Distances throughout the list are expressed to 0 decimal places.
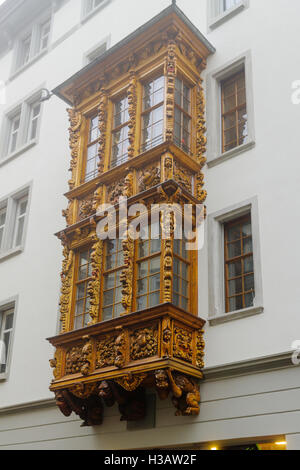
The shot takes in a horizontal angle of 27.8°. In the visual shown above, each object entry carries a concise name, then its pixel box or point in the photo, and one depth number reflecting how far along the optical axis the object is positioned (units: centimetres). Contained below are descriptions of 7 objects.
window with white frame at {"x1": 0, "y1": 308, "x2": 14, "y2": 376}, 1683
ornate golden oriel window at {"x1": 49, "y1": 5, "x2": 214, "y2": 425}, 1169
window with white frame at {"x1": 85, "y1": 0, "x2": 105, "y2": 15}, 2055
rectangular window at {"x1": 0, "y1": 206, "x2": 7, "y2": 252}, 1969
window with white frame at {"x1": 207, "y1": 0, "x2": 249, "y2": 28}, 1501
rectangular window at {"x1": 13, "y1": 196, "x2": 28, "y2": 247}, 1867
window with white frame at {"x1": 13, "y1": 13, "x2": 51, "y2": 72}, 2211
